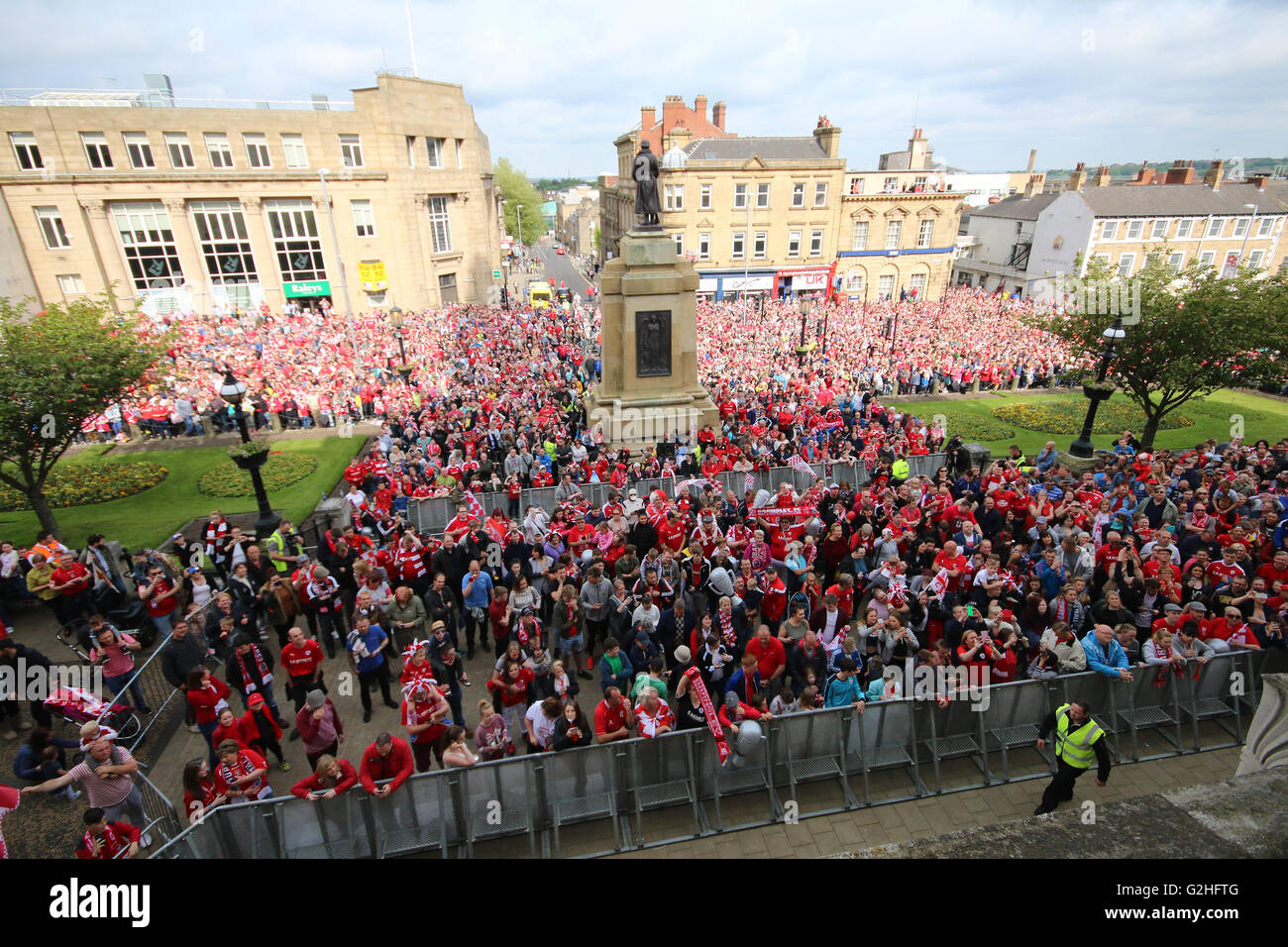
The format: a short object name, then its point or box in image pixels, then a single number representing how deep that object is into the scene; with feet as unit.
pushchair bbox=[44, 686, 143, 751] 26.38
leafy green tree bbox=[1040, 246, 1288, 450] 58.03
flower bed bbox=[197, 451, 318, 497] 60.85
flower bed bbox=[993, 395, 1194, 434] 79.64
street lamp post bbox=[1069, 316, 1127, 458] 47.91
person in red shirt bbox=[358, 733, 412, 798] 20.93
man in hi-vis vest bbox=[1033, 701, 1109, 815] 21.42
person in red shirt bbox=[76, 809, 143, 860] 18.45
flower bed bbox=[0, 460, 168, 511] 59.72
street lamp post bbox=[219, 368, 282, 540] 38.81
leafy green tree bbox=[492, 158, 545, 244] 355.97
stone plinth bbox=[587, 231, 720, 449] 59.00
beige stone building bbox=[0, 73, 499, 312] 118.11
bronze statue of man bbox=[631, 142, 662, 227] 59.11
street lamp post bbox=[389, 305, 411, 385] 105.04
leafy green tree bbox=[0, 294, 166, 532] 41.47
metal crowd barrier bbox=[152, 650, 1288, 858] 21.39
